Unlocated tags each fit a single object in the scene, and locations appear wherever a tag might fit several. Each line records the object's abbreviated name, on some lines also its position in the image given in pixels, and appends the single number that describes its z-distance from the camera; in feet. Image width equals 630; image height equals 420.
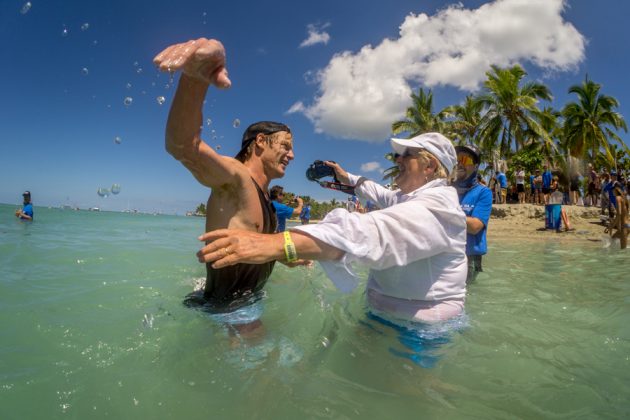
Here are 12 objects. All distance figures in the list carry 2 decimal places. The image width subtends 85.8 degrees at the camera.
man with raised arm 4.90
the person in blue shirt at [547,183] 50.06
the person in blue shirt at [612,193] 32.12
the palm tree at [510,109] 84.28
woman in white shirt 4.52
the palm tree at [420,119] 99.19
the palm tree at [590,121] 95.04
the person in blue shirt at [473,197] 13.35
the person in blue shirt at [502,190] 59.30
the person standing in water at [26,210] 44.71
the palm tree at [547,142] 85.51
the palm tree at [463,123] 95.17
